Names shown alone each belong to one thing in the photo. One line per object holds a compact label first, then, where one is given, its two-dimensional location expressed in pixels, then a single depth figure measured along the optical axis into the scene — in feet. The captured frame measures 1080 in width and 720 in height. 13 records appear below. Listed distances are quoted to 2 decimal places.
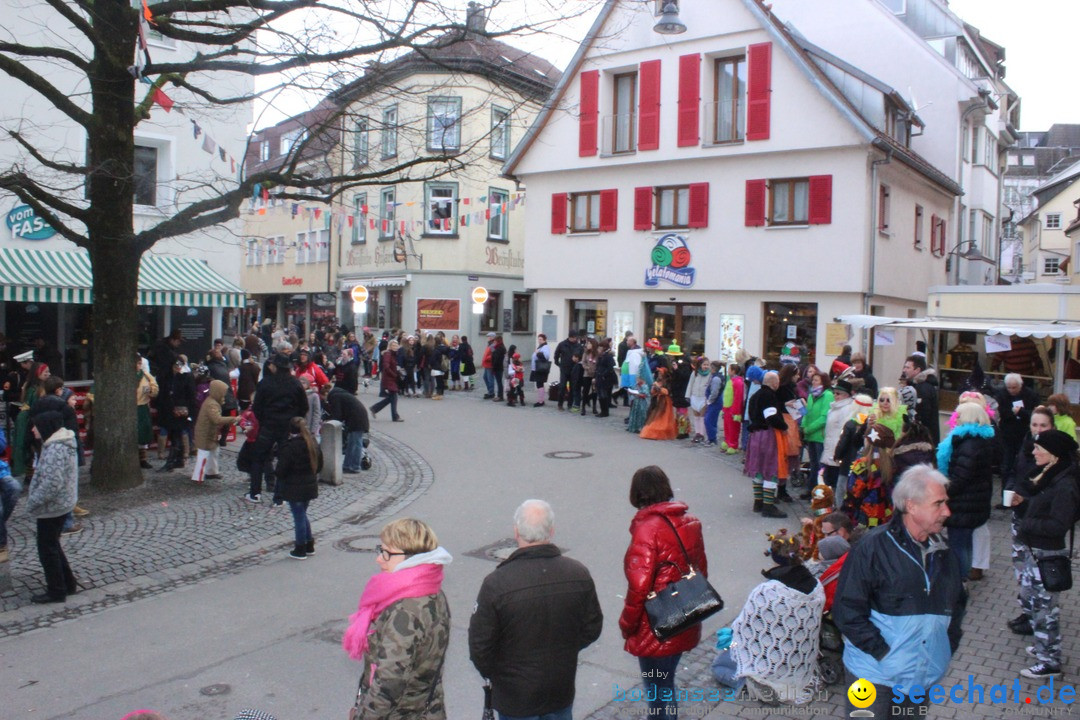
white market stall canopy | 45.09
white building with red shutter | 70.49
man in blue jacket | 11.91
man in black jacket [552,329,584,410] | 68.44
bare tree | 32.09
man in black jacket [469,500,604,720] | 11.74
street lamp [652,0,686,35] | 54.49
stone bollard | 39.47
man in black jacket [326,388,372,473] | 41.60
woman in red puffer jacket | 14.49
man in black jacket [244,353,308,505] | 33.55
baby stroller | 18.25
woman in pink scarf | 11.25
